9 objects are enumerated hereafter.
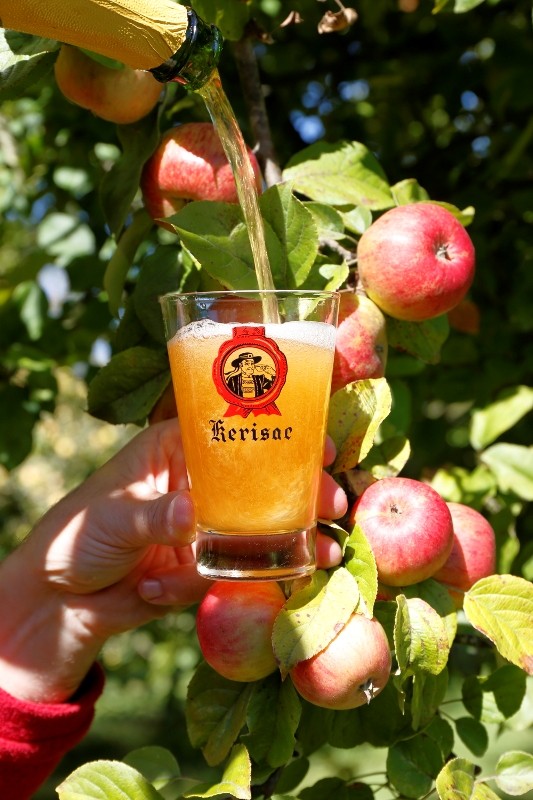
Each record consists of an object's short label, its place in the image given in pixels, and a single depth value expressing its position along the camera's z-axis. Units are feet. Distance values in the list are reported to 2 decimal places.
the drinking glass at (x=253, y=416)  1.61
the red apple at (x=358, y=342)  1.90
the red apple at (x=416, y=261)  1.92
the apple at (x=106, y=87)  2.01
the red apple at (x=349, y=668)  1.67
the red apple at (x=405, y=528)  1.77
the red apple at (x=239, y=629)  1.75
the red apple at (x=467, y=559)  1.91
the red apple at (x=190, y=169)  2.00
